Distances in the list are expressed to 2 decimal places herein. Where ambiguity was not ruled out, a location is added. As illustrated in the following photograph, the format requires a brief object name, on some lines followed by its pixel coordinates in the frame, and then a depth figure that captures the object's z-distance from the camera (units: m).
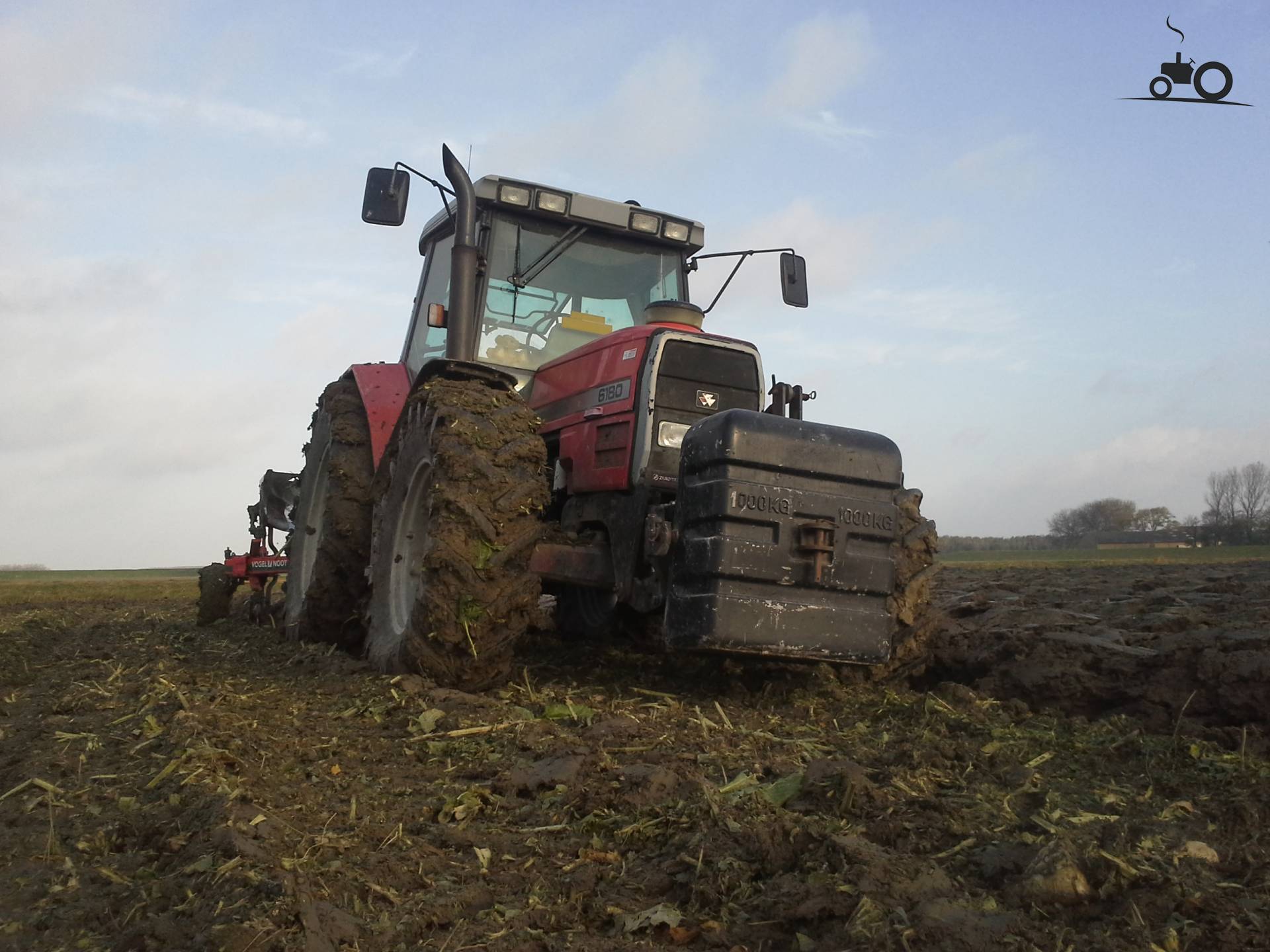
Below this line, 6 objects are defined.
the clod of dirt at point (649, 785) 3.15
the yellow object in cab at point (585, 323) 6.44
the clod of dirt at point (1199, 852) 2.60
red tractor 4.60
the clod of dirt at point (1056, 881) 2.36
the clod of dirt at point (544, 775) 3.37
